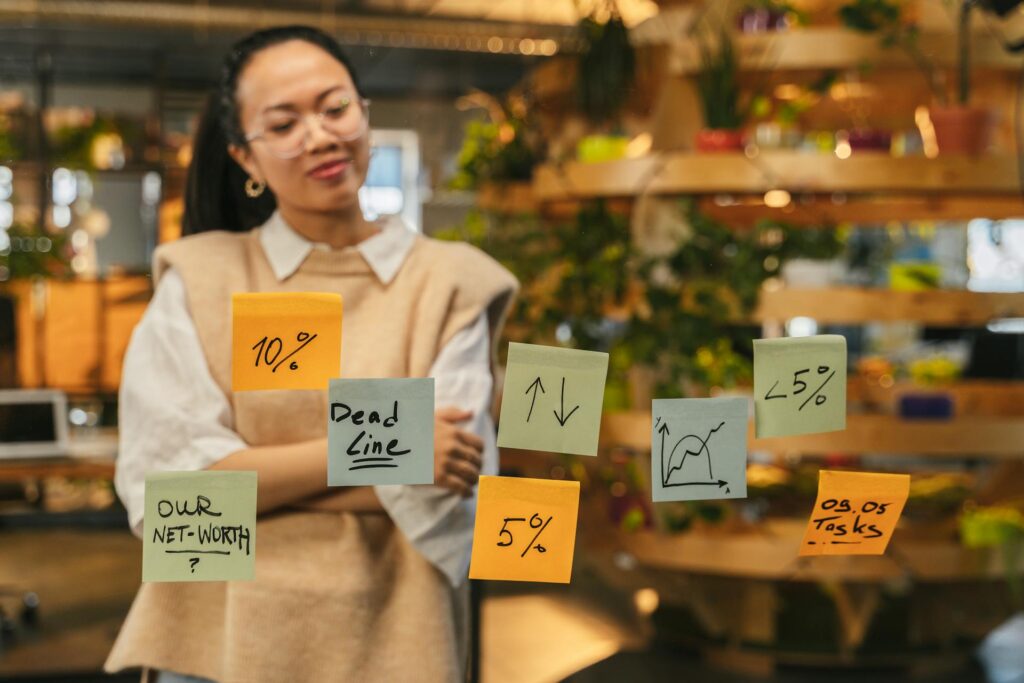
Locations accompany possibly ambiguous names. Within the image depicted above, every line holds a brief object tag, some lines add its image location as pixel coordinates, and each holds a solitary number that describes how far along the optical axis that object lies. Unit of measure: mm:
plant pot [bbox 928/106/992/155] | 3436
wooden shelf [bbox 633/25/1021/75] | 3510
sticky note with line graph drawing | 1092
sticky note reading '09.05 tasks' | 1133
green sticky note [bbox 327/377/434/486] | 1031
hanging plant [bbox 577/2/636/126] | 3951
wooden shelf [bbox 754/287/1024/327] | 3471
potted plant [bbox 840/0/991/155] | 3439
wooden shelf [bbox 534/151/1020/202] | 3441
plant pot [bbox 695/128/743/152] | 3527
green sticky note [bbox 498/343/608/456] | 1037
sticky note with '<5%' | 1105
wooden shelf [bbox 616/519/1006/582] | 3562
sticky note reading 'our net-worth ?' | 1047
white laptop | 3734
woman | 1216
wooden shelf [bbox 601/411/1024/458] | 3430
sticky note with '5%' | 1047
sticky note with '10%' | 1045
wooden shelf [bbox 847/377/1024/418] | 3828
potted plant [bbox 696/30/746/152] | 3537
